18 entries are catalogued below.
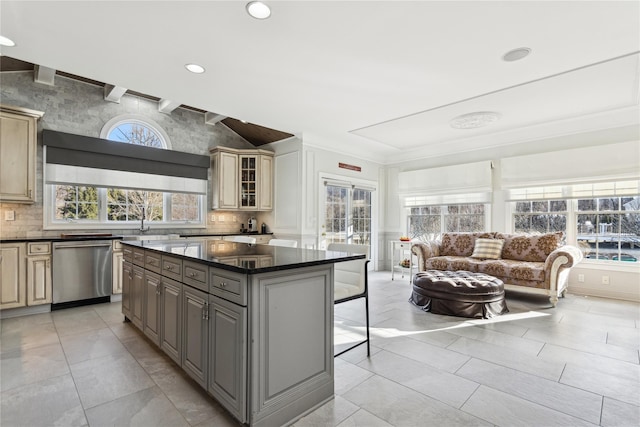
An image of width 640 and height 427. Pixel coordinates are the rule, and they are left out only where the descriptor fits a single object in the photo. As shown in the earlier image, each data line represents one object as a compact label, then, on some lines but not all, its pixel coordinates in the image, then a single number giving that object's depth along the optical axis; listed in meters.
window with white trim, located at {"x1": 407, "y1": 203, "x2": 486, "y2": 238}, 5.95
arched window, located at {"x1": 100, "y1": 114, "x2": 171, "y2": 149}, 4.87
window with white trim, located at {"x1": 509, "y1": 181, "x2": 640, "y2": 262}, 4.50
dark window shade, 4.26
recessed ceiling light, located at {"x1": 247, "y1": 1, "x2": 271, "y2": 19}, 2.29
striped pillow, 4.96
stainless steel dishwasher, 3.96
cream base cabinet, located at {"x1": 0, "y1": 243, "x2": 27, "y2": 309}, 3.59
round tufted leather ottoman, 3.59
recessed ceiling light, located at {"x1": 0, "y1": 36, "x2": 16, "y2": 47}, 2.69
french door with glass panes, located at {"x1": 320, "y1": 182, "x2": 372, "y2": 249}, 6.15
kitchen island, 1.62
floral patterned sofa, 4.06
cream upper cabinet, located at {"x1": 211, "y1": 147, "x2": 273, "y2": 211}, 5.72
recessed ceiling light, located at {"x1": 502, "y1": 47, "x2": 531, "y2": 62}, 2.89
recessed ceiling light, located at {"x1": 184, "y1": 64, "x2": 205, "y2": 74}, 3.22
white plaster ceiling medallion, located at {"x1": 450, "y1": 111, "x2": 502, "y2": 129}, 4.55
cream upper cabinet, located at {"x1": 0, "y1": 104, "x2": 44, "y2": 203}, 3.69
